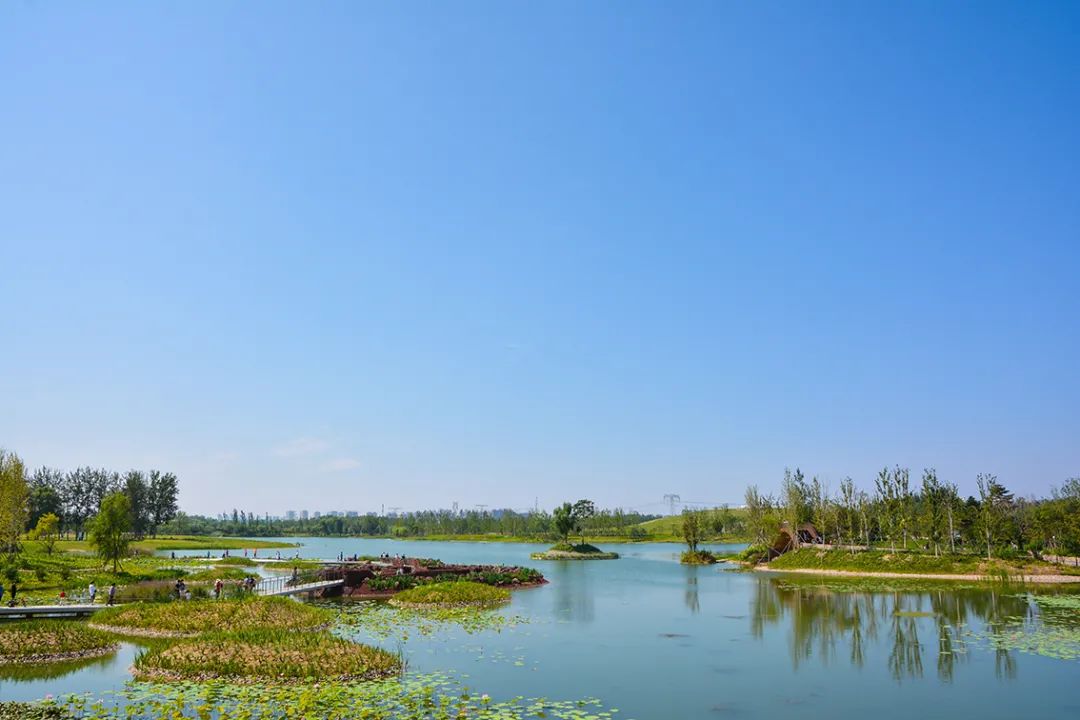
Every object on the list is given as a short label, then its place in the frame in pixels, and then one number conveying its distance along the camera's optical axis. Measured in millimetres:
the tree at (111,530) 53344
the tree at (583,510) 142650
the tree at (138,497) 123812
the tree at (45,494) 112188
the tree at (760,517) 83812
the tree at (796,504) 81500
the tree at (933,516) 66375
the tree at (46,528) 84388
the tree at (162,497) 136500
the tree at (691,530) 89812
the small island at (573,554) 101875
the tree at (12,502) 54344
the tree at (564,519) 117000
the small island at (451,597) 40969
